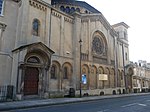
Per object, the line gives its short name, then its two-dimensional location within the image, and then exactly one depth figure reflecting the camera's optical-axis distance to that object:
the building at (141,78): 31.03
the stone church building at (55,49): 12.56
